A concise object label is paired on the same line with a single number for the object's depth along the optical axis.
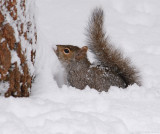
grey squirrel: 6.29
